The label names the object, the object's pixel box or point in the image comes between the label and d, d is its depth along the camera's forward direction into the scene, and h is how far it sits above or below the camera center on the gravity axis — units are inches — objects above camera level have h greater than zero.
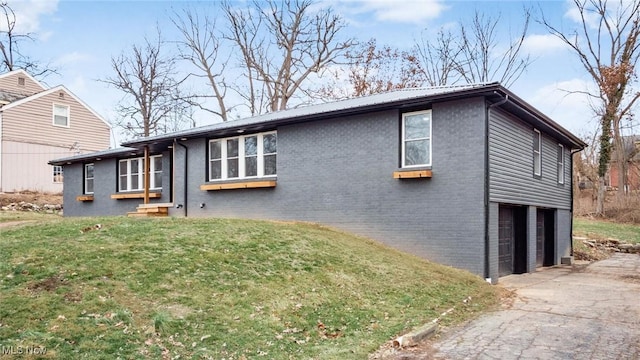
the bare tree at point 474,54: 1111.6 +310.2
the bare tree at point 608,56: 1063.0 +292.1
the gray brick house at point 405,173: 411.2 +11.7
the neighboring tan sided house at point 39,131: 931.9 +109.8
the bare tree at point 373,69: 1133.7 +273.3
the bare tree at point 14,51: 1183.6 +334.1
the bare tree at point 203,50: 1212.5 +337.5
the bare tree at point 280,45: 1147.9 +334.2
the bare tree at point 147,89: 1264.8 +250.5
